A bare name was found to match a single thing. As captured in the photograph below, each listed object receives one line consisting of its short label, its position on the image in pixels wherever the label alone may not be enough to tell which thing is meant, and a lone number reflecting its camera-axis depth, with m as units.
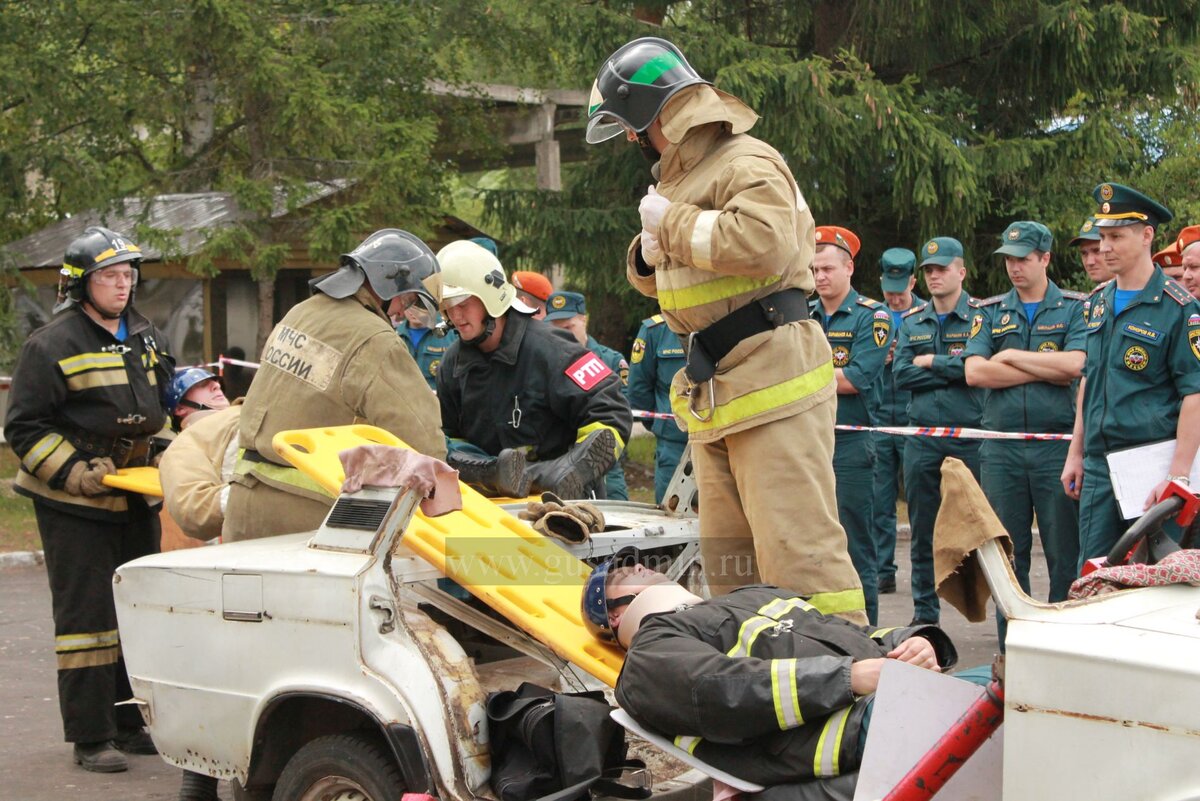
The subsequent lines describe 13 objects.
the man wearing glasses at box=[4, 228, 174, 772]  5.59
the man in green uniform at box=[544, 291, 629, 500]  9.45
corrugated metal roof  14.62
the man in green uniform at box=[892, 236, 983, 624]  7.67
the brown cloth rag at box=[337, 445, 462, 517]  3.52
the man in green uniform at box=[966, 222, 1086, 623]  6.54
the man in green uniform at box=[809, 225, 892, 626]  7.62
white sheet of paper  5.20
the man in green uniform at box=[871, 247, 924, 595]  9.20
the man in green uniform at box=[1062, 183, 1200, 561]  5.36
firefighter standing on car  3.84
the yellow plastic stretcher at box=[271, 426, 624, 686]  3.63
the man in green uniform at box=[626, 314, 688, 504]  8.73
